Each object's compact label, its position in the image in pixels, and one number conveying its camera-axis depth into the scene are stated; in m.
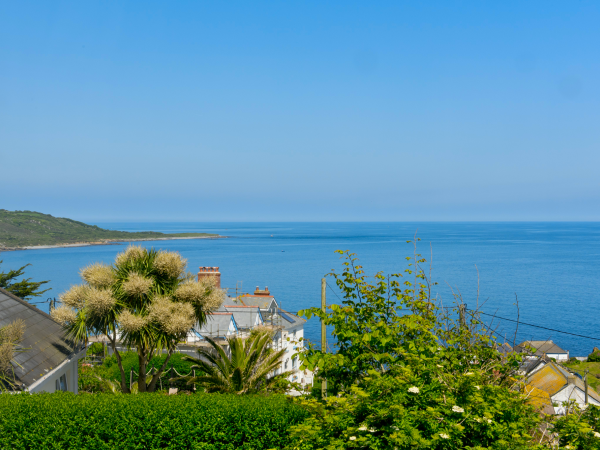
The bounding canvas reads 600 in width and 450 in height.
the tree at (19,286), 29.93
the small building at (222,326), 27.44
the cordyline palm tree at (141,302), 12.67
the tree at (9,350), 9.12
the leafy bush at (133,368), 21.33
